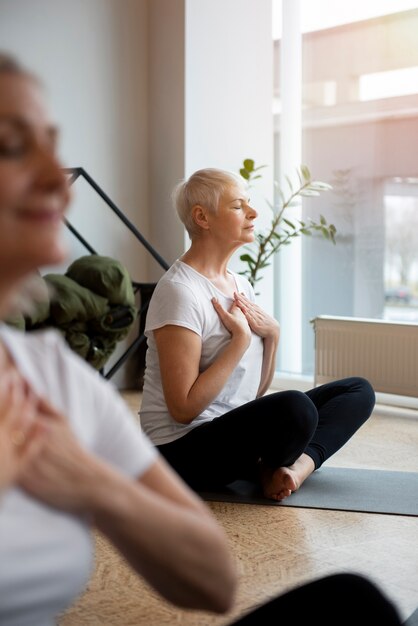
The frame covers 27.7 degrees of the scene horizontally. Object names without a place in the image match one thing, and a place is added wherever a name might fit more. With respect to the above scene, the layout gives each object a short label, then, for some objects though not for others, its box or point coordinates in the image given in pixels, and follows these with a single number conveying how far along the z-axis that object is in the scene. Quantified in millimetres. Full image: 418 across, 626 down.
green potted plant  4719
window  4680
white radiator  4277
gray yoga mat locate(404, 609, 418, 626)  1706
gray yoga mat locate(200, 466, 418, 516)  2572
